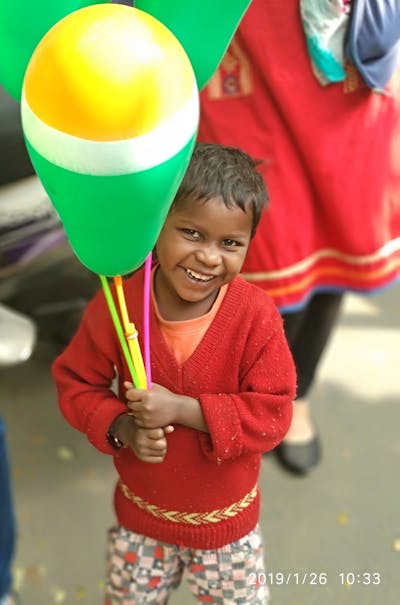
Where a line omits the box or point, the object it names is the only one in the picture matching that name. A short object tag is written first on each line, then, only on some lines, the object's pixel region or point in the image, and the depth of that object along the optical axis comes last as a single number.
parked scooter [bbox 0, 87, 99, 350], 2.38
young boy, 1.67
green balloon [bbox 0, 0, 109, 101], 1.56
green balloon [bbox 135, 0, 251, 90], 1.58
